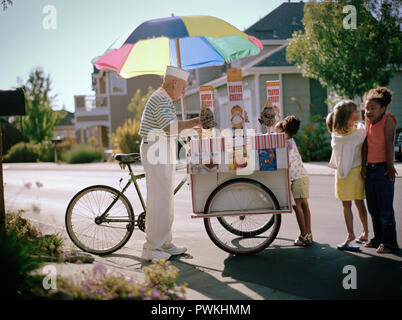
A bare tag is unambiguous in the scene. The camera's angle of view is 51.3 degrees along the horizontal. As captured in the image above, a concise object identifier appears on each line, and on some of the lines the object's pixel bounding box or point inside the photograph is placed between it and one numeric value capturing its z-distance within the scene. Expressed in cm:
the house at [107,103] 4106
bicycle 476
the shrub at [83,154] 2831
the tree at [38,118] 3953
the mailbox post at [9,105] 443
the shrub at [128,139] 2492
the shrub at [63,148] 3156
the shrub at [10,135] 3944
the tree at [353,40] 1420
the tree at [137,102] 3048
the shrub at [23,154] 3516
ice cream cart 461
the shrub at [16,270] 292
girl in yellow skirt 475
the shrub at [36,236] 434
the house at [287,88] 2005
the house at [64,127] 6406
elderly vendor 462
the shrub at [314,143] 1719
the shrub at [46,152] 3338
